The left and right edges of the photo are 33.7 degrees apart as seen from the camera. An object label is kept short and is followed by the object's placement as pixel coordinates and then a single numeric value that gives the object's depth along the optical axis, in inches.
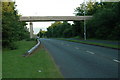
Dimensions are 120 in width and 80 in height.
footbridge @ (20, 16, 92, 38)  2662.4
